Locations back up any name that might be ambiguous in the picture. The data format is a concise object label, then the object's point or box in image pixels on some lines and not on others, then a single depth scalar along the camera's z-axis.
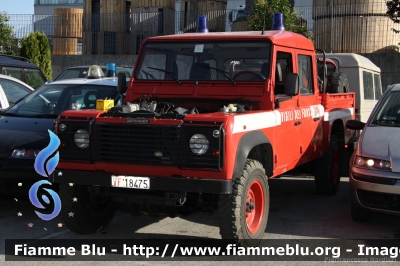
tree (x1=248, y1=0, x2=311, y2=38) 17.00
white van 11.34
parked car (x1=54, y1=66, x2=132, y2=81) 14.73
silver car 6.20
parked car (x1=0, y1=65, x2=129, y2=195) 6.91
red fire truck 5.36
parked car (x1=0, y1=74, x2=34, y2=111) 9.73
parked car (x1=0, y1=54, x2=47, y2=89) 13.07
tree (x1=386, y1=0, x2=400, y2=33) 15.78
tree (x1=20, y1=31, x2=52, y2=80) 20.00
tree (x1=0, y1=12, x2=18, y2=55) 21.70
